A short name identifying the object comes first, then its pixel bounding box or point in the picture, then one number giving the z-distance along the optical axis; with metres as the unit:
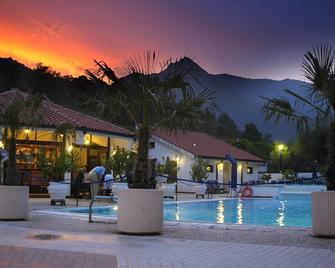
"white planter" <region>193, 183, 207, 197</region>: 26.72
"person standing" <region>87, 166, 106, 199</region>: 20.52
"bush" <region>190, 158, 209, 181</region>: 29.83
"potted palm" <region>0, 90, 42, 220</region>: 11.31
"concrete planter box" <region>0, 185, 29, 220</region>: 11.28
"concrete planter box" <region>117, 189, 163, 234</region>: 9.32
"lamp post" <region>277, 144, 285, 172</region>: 43.47
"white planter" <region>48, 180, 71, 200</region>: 17.61
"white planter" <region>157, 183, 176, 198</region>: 22.94
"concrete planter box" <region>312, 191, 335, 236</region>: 9.07
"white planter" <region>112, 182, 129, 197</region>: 20.60
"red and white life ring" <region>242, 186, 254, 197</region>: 27.57
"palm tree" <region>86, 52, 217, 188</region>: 9.77
